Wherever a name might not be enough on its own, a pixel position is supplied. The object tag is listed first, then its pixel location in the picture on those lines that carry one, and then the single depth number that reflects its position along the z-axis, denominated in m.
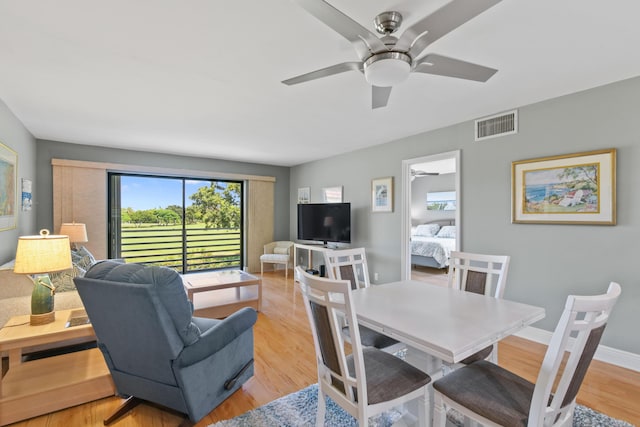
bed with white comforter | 5.95
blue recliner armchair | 1.57
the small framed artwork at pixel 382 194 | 4.54
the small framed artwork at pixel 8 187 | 2.91
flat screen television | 5.11
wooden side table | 1.82
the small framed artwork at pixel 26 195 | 3.75
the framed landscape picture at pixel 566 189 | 2.57
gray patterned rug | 1.82
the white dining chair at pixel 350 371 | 1.32
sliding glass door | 5.36
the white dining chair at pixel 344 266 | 2.46
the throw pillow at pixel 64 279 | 2.87
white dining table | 1.32
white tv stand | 5.45
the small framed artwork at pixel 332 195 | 5.58
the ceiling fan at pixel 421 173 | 7.20
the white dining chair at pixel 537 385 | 1.09
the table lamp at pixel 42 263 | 1.93
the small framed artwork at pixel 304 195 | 6.43
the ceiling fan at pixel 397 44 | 1.28
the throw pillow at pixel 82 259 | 3.29
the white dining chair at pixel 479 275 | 2.15
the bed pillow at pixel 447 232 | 6.73
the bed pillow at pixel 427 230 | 7.17
